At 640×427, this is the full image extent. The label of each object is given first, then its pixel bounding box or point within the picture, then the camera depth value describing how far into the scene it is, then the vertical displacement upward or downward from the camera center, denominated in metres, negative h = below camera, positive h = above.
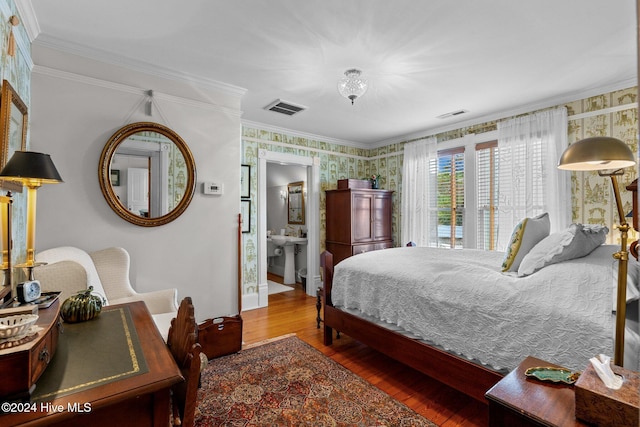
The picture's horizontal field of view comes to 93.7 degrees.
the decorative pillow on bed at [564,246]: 1.77 -0.18
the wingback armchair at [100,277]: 1.73 -0.40
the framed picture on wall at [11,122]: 1.55 +0.54
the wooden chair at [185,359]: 1.05 -0.56
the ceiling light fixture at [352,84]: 2.64 +1.16
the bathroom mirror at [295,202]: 5.86 +0.28
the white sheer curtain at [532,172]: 3.28 +0.51
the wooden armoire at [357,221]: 4.60 -0.08
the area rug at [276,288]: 5.07 -1.27
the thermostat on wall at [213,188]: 2.95 +0.28
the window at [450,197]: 4.32 +0.27
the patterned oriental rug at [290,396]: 1.90 -1.28
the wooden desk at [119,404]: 0.80 -0.54
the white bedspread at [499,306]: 1.45 -0.53
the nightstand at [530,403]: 0.93 -0.62
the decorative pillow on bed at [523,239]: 2.07 -0.16
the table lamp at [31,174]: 1.37 +0.19
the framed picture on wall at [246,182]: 4.20 +0.48
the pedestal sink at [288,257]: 5.55 -0.78
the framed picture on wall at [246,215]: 4.20 +0.01
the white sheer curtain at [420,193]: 4.60 +0.37
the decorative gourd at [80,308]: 1.44 -0.45
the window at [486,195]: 3.89 +0.28
